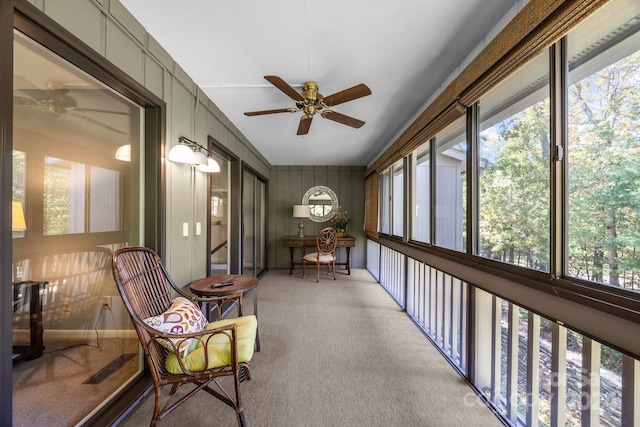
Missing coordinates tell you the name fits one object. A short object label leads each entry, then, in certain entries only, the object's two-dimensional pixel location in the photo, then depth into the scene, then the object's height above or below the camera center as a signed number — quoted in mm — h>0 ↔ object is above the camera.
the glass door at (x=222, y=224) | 3719 -151
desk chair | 4801 -694
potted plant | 5690 -152
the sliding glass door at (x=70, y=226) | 1290 -79
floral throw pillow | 1377 -625
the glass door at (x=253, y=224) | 4488 -186
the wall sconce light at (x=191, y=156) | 1966 +472
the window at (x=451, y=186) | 1997 +244
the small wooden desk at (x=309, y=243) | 5219 -591
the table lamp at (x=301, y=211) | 5520 +69
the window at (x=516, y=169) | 1277 +262
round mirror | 5895 +307
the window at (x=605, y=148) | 908 +261
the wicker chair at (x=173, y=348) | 1302 -739
